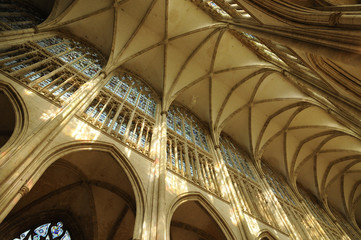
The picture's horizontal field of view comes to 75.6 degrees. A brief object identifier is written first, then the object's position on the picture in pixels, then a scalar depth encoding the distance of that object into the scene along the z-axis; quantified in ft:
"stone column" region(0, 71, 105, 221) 12.20
